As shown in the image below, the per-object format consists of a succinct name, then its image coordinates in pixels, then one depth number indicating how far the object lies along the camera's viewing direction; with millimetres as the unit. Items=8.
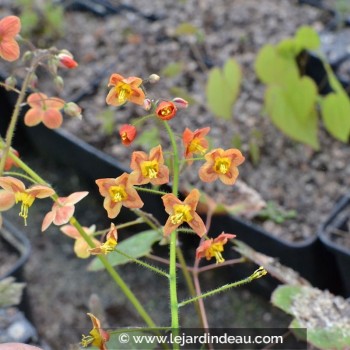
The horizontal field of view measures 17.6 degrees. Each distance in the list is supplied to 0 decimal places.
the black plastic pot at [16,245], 620
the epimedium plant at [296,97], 635
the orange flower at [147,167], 390
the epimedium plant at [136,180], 389
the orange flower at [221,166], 397
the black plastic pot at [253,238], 632
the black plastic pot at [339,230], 604
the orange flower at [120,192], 396
